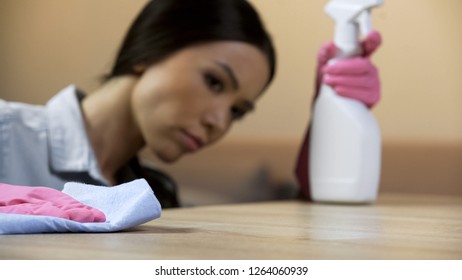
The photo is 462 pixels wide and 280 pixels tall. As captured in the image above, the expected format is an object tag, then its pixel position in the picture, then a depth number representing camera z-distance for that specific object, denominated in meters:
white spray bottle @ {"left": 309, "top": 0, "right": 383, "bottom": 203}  1.63
